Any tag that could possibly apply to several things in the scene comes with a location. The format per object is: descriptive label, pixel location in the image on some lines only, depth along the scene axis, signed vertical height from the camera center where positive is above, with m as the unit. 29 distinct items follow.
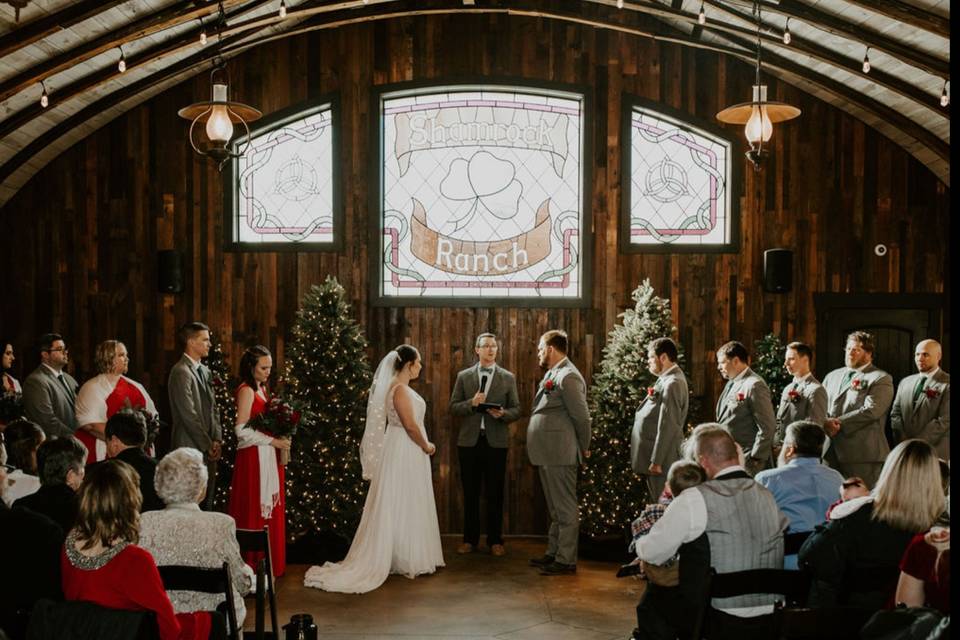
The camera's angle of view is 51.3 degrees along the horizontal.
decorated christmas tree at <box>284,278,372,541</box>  8.05 -0.81
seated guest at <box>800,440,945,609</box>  3.89 -0.86
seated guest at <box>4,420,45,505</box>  5.17 -0.67
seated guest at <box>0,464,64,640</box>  3.68 -0.91
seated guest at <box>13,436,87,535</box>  4.27 -0.72
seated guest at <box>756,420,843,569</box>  4.93 -0.84
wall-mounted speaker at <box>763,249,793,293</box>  9.24 +0.41
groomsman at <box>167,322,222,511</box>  7.52 -0.64
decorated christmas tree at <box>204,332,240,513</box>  8.62 -1.02
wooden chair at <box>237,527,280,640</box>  4.29 -1.06
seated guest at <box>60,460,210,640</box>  3.47 -0.85
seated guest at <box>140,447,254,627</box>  4.10 -0.89
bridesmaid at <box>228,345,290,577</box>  7.05 -1.11
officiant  8.29 -1.02
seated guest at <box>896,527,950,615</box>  3.33 -0.88
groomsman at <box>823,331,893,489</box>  7.75 -0.82
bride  7.29 -1.33
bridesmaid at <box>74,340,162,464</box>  7.16 -0.58
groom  7.62 -1.02
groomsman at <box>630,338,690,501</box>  7.44 -0.80
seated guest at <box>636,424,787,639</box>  4.02 -0.87
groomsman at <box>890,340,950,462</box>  7.84 -0.71
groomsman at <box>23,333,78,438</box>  7.41 -0.59
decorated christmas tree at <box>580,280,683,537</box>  8.20 -0.98
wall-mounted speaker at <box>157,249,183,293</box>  9.28 +0.42
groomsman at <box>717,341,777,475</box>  7.31 -0.70
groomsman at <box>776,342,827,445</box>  7.53 -0.62
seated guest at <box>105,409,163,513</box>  5.16 -0.68
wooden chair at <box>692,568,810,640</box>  3.80 -1.03
